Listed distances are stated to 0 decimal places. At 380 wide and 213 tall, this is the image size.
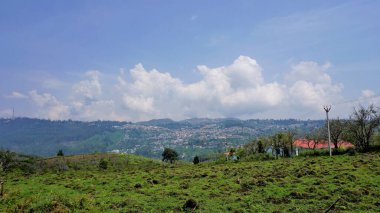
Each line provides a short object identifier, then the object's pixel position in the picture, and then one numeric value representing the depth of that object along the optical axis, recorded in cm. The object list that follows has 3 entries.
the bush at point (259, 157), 8912
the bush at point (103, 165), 9270
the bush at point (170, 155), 13475
